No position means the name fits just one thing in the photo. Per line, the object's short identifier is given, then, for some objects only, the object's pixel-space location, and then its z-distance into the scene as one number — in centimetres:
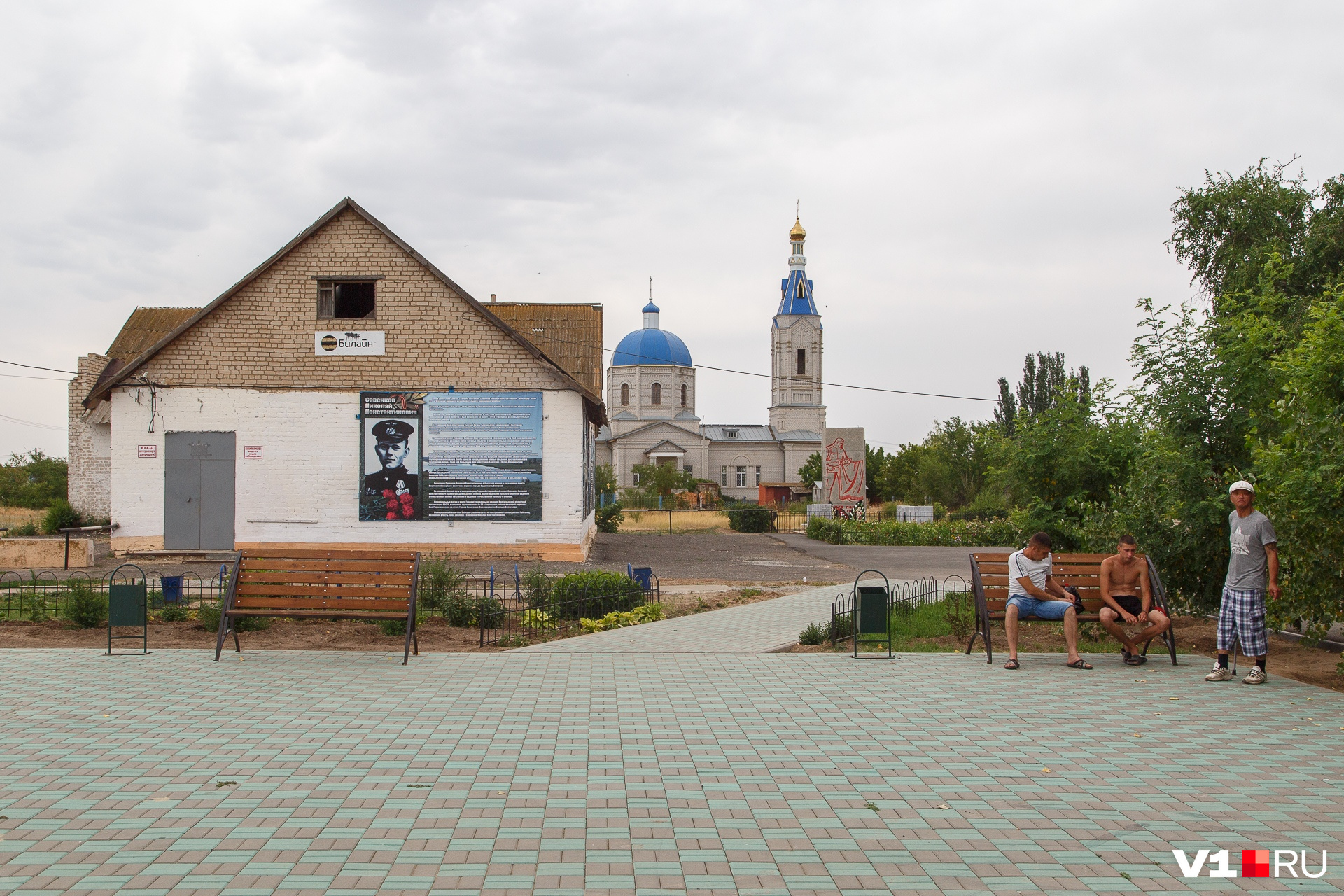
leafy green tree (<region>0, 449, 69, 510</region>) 4058
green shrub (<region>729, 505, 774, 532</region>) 4178
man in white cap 810
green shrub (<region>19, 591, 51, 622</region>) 1104
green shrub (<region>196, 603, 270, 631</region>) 1038
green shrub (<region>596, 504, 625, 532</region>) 3762
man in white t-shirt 880
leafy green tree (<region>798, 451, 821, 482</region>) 8163
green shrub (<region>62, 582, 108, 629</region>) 1062
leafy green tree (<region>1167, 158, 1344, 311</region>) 2588
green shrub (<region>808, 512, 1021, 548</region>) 3328
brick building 2122
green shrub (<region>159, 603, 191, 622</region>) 1088
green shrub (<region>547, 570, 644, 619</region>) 1183
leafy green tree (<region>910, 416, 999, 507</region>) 4588
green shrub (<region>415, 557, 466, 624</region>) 1147
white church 8262
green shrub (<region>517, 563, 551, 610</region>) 1193
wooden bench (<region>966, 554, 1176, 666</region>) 914
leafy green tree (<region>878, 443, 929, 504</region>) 5219
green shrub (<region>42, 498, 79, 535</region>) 2764
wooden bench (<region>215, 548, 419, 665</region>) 919
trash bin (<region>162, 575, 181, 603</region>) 1172
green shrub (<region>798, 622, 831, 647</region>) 1027
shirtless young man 889
